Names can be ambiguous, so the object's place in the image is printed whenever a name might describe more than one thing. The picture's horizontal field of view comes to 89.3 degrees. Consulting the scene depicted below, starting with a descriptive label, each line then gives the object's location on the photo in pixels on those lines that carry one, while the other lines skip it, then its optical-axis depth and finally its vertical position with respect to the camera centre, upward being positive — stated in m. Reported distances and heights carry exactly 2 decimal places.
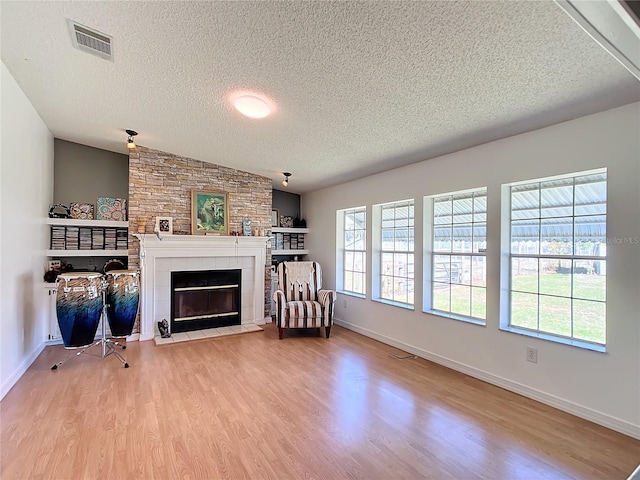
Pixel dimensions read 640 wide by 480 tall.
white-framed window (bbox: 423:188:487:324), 3.44 -0.13
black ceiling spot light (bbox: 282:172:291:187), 5.08 +1.04
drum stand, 3.68 -1.37
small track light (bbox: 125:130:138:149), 3.91 +1.28
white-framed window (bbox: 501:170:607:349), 2.60 -0.11
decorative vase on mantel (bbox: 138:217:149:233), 4.61 +0.21
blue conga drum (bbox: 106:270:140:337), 3.80 -0.74
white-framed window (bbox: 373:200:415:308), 4.30 -0.15
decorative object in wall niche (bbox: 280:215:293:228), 6.36 +0.38
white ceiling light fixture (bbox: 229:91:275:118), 2.84 +1.25
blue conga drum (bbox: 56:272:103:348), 3.41 -0.74
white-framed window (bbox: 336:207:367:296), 5.15 -0.14
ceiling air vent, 2.23 +1.43
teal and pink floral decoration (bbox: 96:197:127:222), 4.95 +0.47
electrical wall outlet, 2.84 -0.97
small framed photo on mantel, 4.77 +0.21
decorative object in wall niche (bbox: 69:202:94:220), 4.77 +0.41
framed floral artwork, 5.07 +0.45
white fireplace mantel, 4.63 -0.33
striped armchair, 4.64 -0.87
